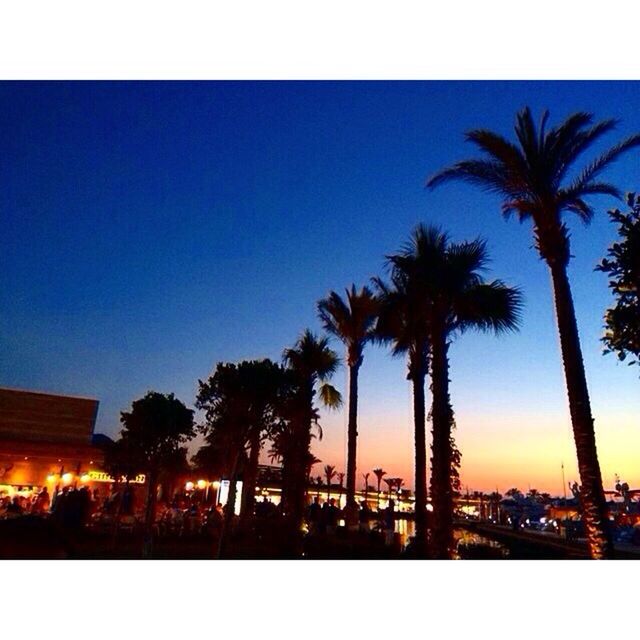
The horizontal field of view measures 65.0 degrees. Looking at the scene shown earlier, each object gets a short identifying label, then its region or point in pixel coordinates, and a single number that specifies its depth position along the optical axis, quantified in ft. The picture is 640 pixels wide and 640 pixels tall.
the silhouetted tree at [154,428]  51.26
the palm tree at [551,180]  34.55
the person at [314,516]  58.33
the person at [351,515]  64.49
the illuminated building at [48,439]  77.71
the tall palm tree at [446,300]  42.42
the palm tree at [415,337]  47.93
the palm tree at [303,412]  58.70
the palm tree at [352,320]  76.59
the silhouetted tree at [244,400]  42.86
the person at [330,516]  68.20
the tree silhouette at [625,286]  26.20
